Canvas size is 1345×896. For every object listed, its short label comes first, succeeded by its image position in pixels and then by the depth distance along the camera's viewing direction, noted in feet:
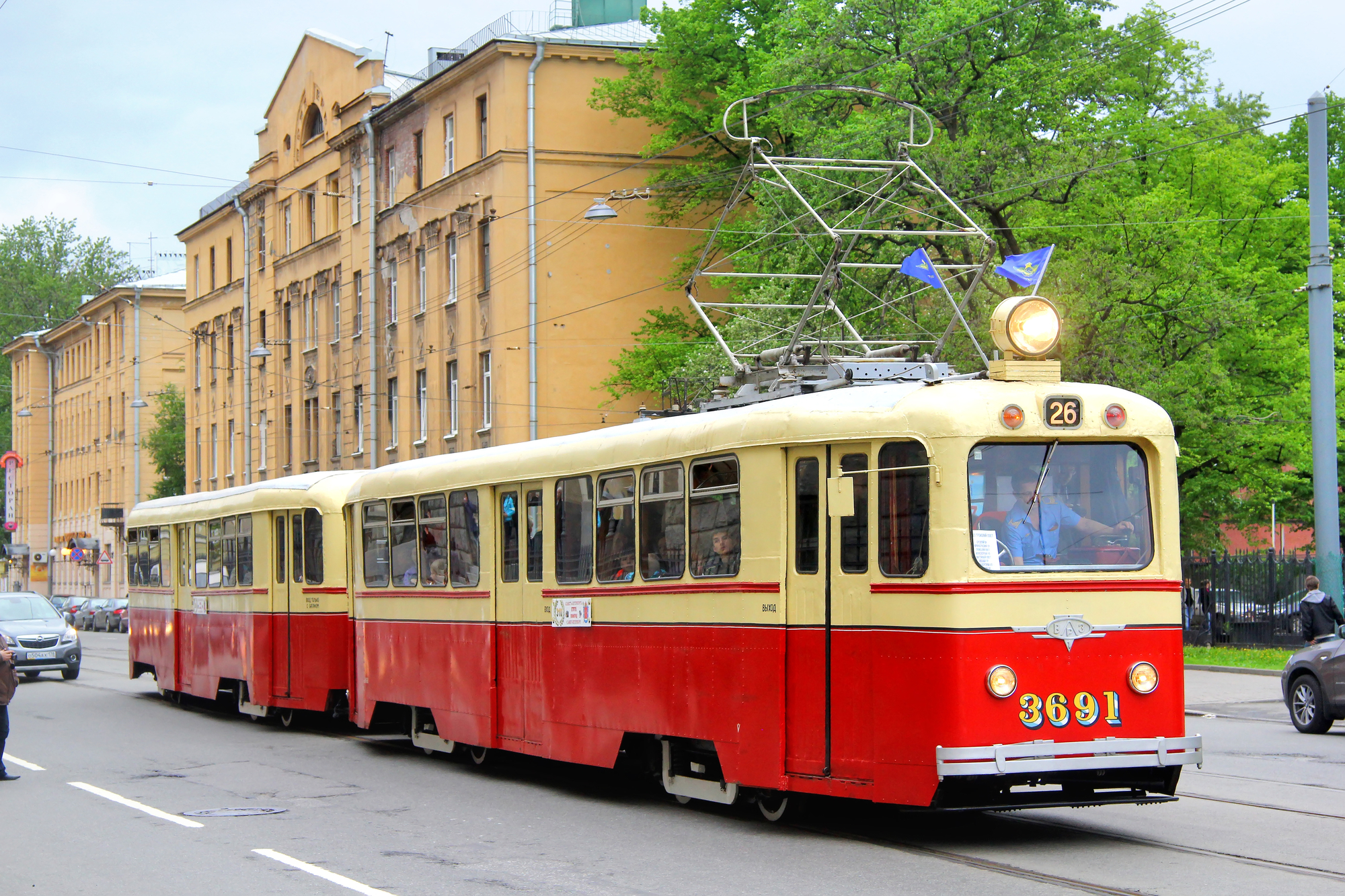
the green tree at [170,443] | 229.25
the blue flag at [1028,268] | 52.42
